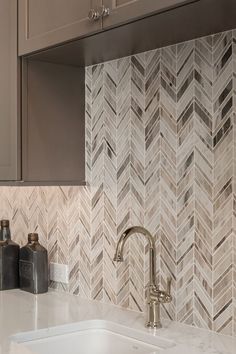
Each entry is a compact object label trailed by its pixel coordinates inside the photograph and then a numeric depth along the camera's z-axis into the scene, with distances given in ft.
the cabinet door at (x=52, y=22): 5.98
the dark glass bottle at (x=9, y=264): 8.34
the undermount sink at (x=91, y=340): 6.03
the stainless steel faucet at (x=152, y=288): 6.13
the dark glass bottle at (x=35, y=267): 8.04
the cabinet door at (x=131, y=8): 5.03
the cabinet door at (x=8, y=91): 7.18
